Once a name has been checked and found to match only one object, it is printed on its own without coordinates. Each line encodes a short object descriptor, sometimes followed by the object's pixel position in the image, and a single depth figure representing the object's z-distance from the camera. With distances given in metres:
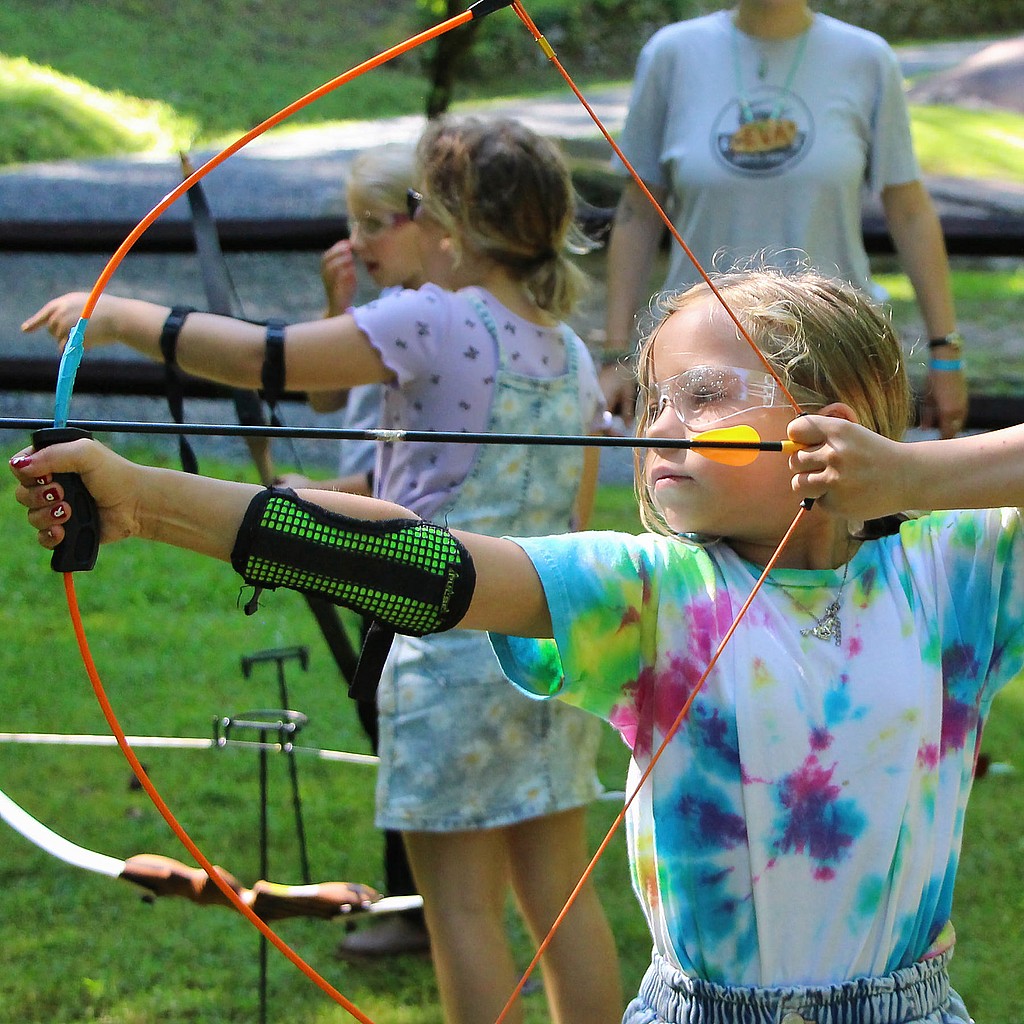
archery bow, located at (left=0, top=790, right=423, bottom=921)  4.30
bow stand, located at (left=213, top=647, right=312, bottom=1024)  4.79
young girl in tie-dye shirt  2.74
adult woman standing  5.36
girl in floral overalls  4.21
